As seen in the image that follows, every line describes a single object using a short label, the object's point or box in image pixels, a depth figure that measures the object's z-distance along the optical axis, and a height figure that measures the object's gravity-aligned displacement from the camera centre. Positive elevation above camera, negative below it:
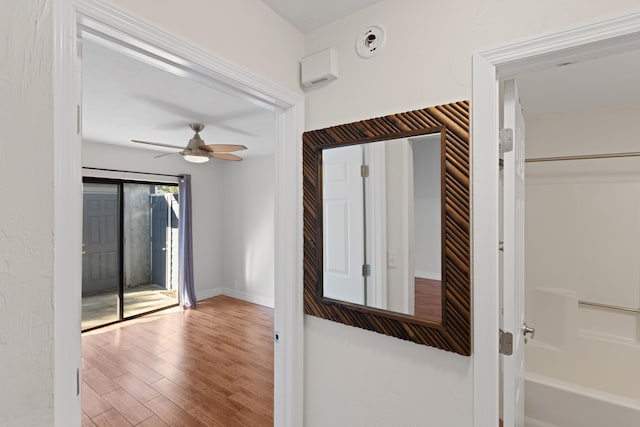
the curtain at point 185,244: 4.79 -0.49
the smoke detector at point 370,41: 1.30 +0.75
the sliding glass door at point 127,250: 4.01 -0.53
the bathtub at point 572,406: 1.84 -1.26
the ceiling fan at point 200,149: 2.94 +0.63
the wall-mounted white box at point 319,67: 1.40 +0.69
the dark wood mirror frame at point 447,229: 1.10 -0.06
